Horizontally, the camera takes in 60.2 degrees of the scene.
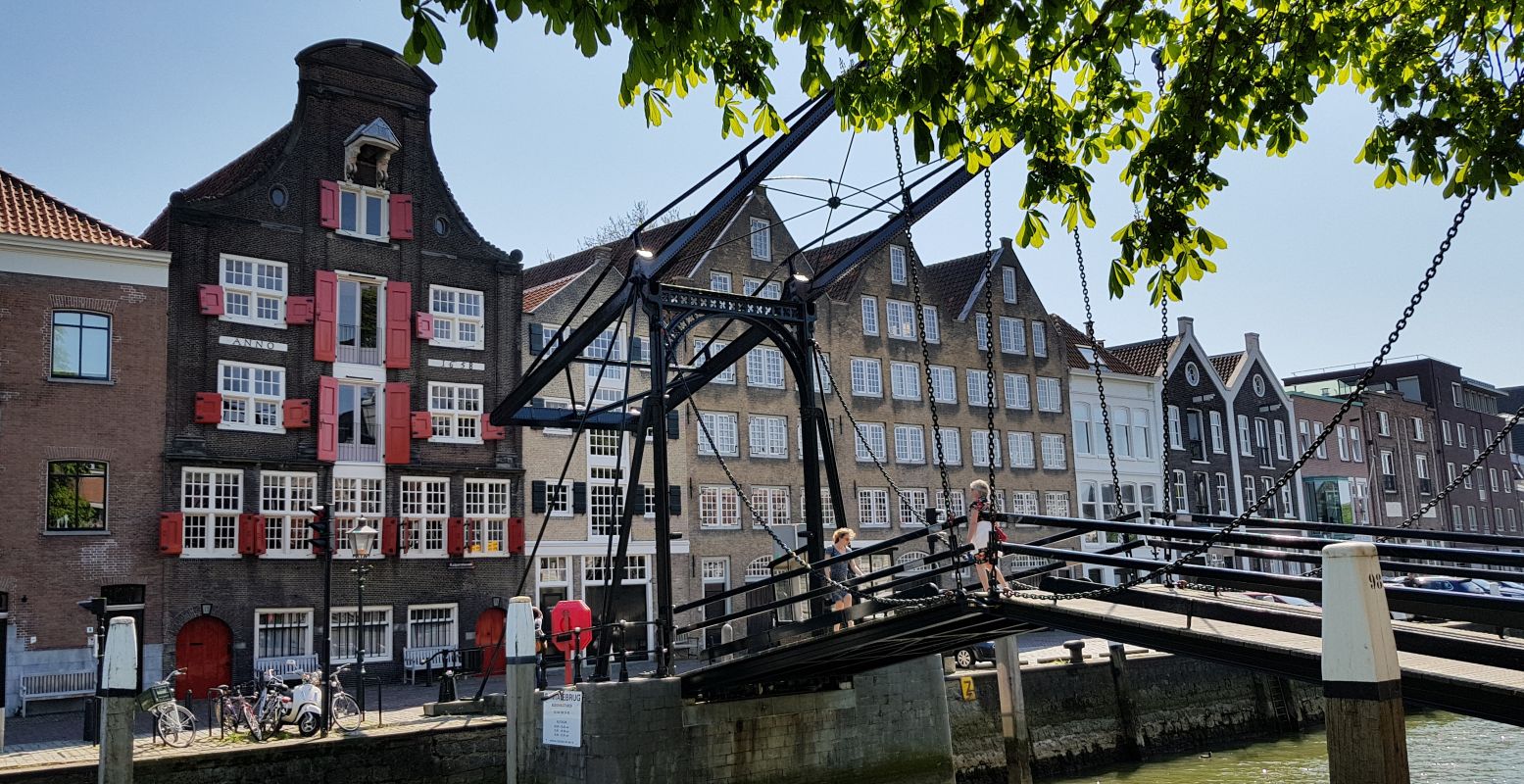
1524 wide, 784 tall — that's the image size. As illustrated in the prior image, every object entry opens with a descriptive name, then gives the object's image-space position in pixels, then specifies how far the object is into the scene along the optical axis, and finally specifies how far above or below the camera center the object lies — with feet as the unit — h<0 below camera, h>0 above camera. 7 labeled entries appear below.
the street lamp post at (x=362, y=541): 62.49 -0.12
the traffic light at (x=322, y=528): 60.80 +0.53
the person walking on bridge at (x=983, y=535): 37.06 -0.58
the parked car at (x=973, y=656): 80.94 -8.84
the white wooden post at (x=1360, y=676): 19.01 -2.56
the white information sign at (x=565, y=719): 48.24 -6.98
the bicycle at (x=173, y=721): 52.26 -7.05
